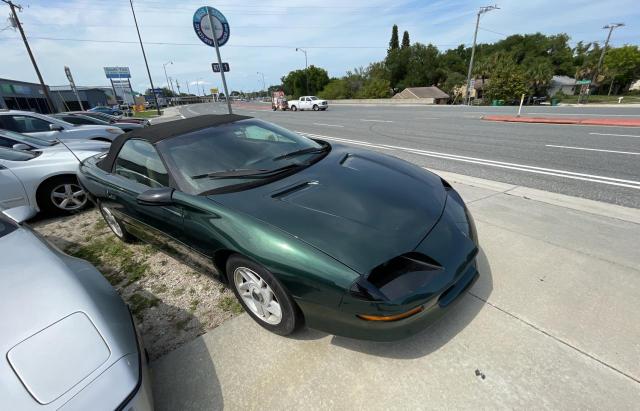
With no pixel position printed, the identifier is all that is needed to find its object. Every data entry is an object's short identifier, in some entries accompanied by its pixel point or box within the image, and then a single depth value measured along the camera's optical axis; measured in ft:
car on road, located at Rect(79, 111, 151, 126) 41.95
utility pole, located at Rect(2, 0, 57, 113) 67.15
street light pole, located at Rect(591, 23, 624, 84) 118.93
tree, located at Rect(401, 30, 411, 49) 231.77
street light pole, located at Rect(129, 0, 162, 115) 98.13
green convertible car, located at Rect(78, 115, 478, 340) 5.01
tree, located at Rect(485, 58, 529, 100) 123.85
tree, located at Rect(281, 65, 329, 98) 254.27
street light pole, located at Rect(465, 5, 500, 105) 95.30
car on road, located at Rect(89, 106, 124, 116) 93.71
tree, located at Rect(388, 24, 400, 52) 234.99
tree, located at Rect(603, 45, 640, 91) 190.60
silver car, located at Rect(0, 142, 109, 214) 12.77
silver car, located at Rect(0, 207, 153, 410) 3.42
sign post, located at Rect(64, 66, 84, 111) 73.96
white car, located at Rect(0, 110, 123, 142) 22.48
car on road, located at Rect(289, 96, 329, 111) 96.27
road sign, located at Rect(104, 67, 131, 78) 163.84
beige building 178.91
